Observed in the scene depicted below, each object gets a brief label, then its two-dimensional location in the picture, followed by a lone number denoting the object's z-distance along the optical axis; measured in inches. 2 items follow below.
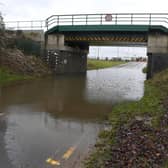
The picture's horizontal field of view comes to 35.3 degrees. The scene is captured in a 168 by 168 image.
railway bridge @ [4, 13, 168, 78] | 926.4
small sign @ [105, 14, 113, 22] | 1016.9
